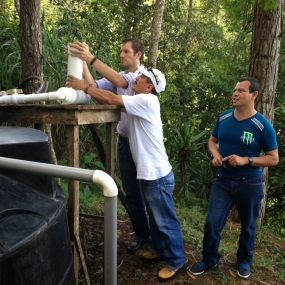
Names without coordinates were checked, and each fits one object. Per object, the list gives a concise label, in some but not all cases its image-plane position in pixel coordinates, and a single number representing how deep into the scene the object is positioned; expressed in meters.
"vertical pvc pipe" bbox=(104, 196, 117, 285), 1.16
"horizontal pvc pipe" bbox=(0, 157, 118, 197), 1.14
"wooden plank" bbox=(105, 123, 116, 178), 3.12
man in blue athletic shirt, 2.97
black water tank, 1.38
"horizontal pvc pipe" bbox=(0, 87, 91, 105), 2.38
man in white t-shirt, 2.73
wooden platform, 2.42
